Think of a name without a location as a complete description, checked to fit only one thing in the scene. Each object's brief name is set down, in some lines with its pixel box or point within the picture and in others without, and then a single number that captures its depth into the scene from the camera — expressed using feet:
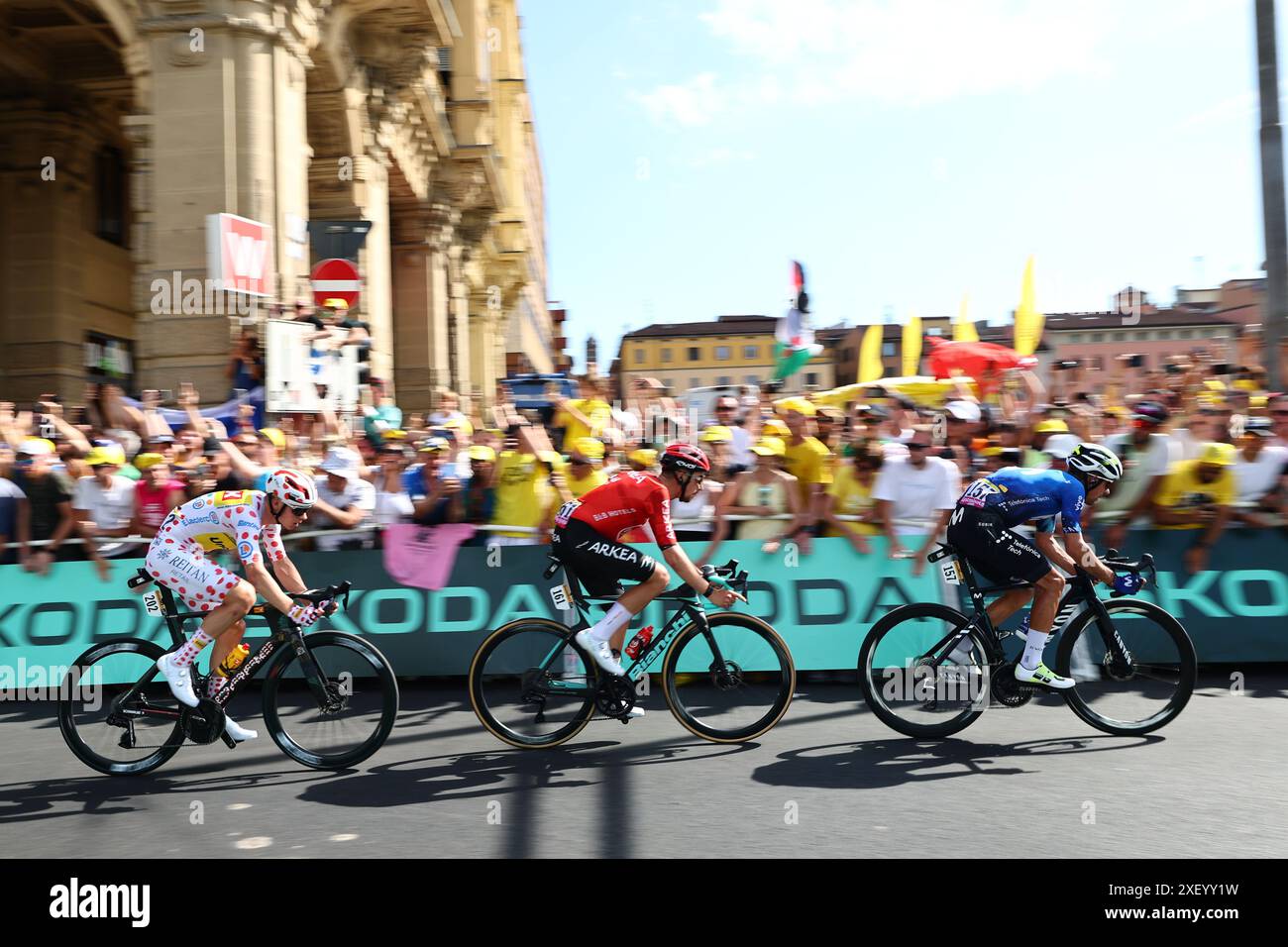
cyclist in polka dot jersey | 18.30
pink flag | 26.66
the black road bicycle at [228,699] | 18.38
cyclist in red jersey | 19.66
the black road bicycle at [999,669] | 20.01
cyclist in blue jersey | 19.89
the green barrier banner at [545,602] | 25.48
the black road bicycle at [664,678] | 19.86
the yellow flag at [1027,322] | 62.59
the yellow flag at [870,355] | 76.42
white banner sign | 30.81
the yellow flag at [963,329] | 77.41
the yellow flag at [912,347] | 83.66
